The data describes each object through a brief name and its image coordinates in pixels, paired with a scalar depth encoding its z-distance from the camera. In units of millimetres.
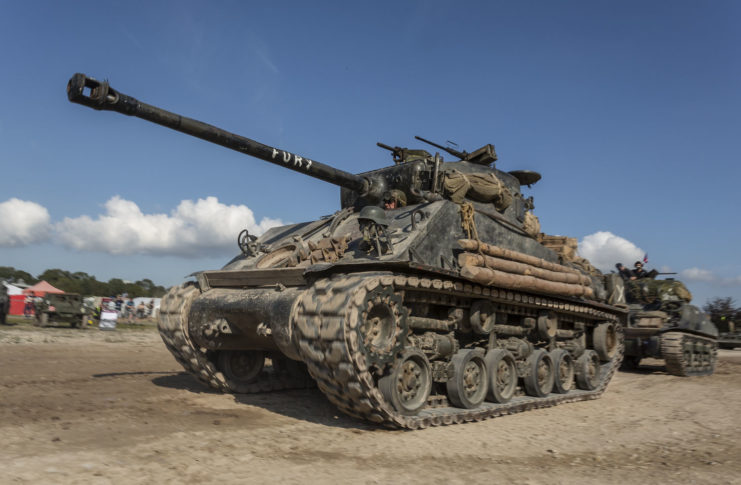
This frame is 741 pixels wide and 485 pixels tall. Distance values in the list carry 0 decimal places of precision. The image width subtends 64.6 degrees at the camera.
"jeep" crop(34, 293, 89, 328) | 26141
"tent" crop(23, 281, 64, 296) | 41403
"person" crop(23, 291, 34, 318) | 34922
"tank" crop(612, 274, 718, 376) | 15773
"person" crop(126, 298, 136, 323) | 39531
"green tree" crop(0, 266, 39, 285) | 76000
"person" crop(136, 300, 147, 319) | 41688
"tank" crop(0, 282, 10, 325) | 25538
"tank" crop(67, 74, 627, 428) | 6969
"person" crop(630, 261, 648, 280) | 19641
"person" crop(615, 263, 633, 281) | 19780
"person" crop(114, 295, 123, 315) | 37781
